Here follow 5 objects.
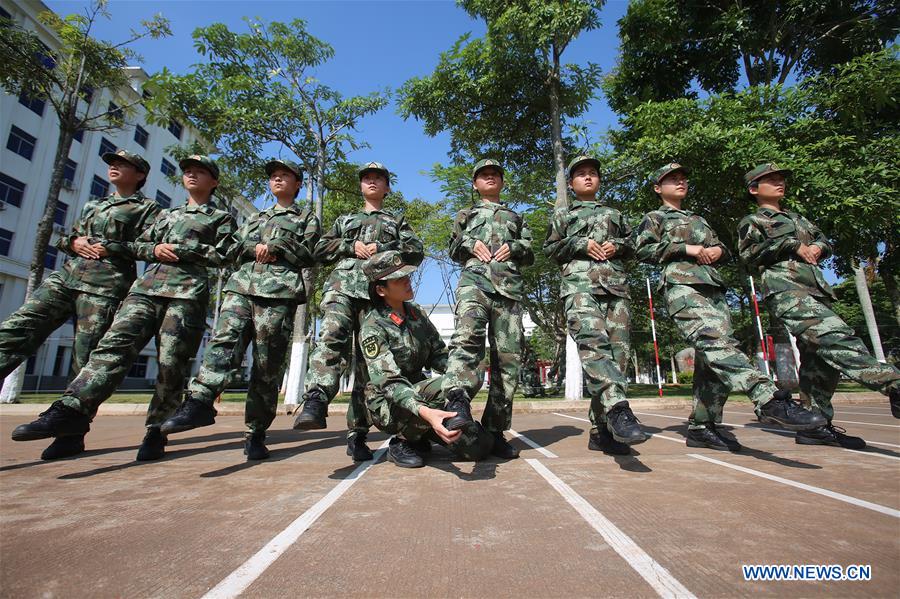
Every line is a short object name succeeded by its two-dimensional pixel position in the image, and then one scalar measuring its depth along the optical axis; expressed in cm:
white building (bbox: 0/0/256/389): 1948
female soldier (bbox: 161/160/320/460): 308
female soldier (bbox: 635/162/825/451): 282
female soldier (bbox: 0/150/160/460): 307
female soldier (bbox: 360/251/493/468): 257
